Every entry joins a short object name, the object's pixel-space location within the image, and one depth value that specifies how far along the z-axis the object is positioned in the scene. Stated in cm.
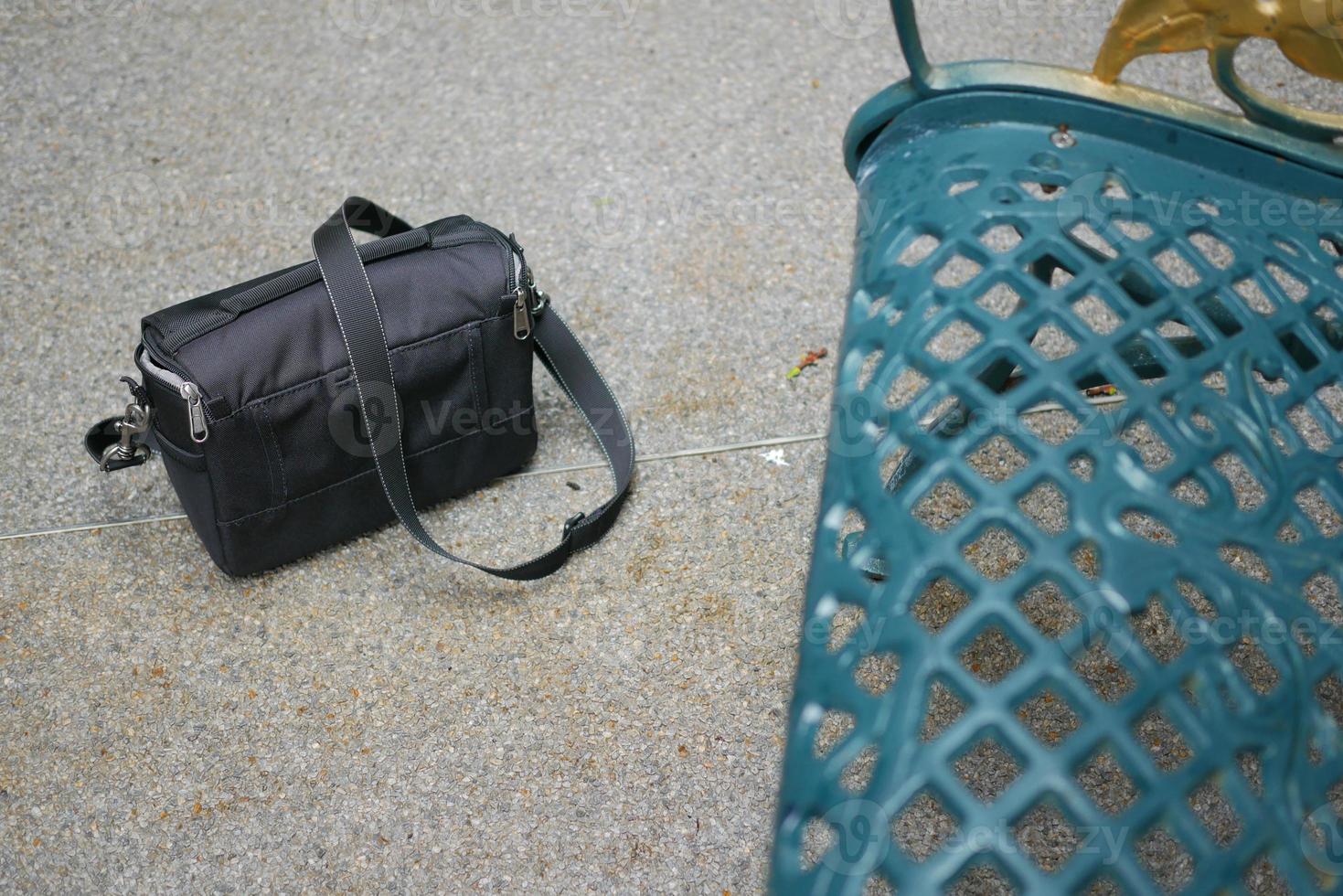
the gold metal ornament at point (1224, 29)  110
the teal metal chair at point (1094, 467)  77
